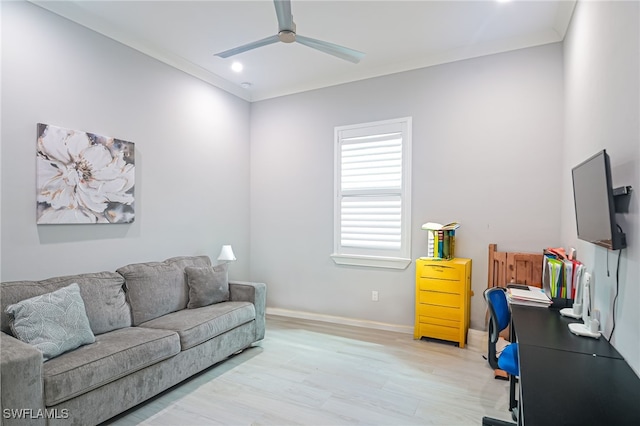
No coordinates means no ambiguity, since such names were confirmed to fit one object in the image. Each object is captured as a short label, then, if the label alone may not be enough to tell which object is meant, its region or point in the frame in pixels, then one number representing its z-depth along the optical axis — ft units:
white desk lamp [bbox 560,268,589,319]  7.43
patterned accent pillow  7.29
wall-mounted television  5.49
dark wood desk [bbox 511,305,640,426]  3.91
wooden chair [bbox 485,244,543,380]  11.46
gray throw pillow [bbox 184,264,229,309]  11.75
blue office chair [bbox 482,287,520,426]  7.14
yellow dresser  11.94
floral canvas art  9.50
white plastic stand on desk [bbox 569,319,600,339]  6.38
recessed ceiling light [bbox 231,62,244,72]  13.73
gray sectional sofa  6.33
